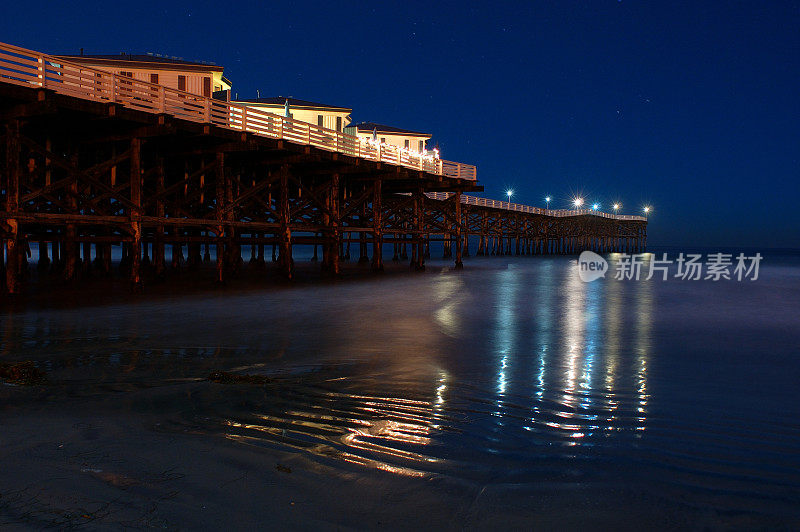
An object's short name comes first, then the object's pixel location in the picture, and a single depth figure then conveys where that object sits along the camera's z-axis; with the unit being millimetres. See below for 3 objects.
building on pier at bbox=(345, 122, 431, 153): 41272
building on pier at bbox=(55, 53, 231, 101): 23562
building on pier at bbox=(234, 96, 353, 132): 32781
